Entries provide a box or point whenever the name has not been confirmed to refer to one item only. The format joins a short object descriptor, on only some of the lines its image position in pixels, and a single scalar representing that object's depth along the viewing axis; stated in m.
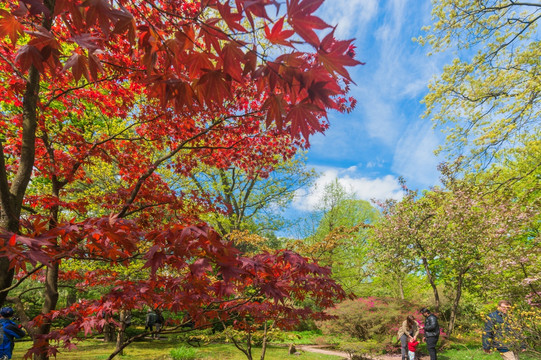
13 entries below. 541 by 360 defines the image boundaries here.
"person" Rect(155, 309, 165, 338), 13.24
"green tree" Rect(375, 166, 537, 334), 10.23
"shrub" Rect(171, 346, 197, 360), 8.53
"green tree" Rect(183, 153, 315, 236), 16.08
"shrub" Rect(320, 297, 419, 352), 10.36
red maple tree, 1.26
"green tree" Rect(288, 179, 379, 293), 20.11
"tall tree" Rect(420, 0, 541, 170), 8.10
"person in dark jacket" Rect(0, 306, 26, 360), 4.90
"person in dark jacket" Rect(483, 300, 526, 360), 4.96
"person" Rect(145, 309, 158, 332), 12.62
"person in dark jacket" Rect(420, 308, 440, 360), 7.40
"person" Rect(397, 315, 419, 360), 7.76
